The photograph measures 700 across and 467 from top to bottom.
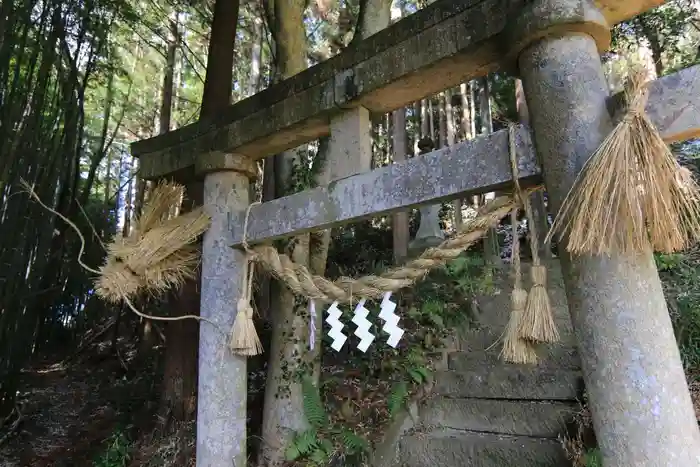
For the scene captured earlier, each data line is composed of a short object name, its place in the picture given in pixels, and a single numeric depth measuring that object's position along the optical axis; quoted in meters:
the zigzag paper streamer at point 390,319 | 1.73
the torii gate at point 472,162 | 1.09
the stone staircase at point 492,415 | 2.23
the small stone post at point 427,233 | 4.78
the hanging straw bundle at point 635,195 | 1.03
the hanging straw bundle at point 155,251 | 2.00
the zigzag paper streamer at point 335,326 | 1.90
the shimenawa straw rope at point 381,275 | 1.46
